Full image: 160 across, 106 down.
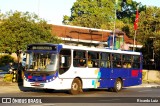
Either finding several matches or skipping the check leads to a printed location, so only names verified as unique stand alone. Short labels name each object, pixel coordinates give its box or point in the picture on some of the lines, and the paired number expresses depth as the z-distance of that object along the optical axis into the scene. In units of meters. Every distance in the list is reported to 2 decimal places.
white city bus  22.47
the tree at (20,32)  31.47
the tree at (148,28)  62.80
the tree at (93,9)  89.69
